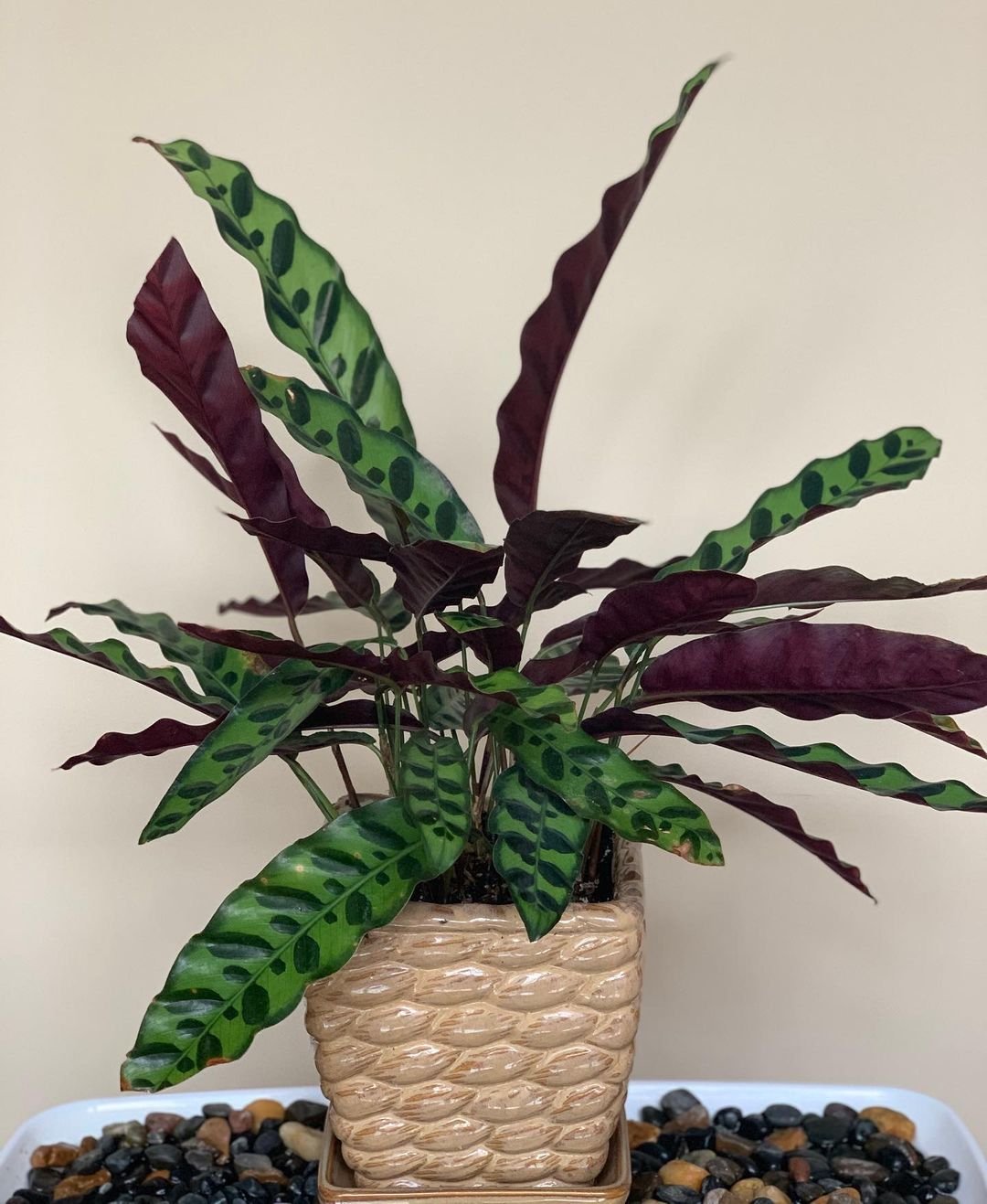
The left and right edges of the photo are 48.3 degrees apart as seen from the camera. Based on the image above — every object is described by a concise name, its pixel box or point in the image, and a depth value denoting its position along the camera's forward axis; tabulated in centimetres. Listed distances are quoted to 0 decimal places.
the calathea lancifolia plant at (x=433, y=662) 69
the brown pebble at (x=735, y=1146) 111
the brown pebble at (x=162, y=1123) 115
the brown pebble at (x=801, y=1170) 107
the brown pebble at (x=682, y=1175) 106
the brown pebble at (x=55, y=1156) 111
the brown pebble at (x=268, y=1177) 109
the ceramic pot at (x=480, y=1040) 81
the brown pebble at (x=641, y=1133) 113
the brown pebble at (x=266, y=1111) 117
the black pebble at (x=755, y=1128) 114
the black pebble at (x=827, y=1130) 113
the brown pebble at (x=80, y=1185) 106
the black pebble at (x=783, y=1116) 115
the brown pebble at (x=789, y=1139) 112
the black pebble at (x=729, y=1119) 116
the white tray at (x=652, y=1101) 110
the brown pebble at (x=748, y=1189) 103
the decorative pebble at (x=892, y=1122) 113
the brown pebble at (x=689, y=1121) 115
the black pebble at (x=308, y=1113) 117
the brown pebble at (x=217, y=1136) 113
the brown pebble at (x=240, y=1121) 116
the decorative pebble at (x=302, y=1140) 112
